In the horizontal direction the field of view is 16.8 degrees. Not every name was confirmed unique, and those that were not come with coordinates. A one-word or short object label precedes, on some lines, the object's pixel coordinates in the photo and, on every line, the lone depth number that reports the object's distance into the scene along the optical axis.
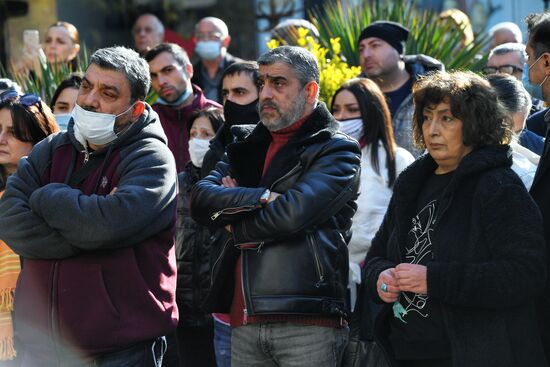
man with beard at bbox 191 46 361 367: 8.25
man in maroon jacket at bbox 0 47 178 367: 7.95
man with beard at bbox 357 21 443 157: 14.02
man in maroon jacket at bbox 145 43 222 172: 13.36
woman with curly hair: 7.08
